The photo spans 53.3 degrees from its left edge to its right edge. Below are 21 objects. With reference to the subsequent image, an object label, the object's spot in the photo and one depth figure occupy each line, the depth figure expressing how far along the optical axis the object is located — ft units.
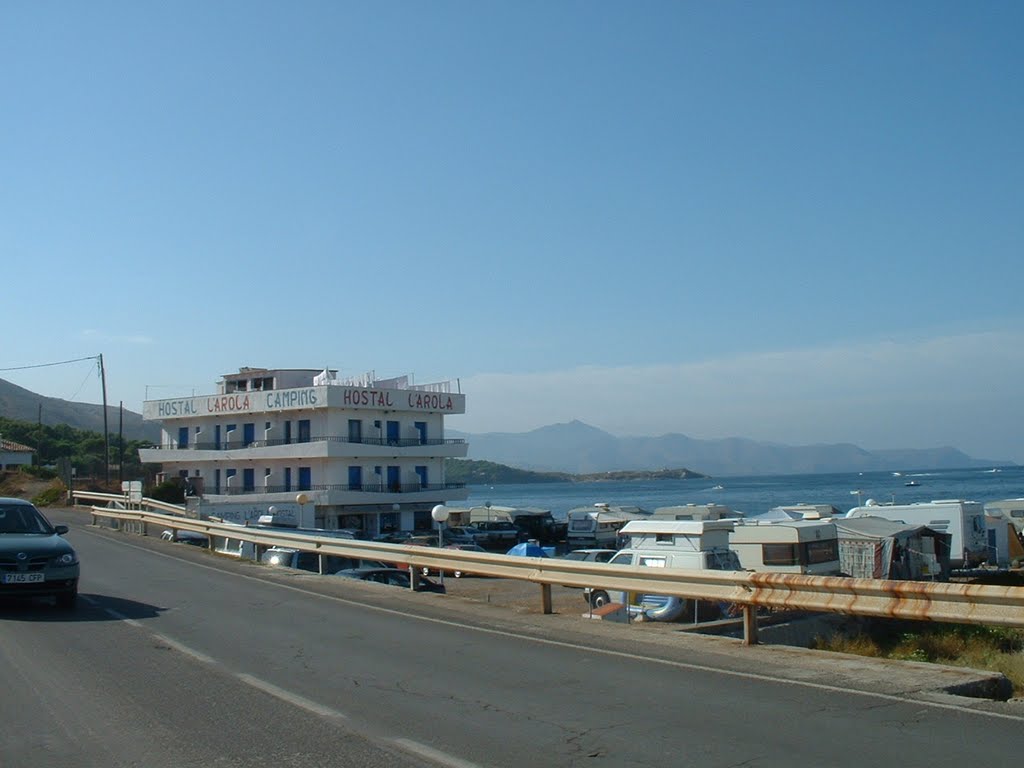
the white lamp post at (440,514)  84.43
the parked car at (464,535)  175.92
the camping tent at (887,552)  104.01
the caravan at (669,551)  68.44
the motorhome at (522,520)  215.51
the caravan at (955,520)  122.01
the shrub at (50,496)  172.55
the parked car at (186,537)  107.42
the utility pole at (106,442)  196.65
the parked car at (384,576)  69.92
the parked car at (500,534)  195.62
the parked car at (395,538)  162.67
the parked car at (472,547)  160.00
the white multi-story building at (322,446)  197.77
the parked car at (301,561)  79.20
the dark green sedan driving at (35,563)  45.29
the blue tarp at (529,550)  137.80
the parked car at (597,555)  120.37
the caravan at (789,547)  98.07
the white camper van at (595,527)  191.11
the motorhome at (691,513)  150.10
